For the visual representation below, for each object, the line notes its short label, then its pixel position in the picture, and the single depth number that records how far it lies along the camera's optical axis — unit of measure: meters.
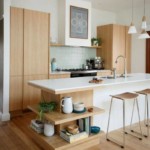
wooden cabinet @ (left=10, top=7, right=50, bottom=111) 3.99
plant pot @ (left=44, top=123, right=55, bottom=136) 2.55
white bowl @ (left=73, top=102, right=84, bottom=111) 2.55
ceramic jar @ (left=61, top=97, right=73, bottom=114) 2.47
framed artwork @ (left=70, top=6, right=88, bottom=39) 5.05
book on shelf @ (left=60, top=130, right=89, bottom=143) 2.46
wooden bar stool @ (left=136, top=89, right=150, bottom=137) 3.33
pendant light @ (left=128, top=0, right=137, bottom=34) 3.41
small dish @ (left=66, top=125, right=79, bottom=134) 2.52
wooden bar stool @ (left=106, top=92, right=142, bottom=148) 2.85
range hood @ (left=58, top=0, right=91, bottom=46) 4.97
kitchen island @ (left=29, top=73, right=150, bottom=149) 2.43
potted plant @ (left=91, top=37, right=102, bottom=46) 5.79
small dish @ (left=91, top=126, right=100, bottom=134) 2.76
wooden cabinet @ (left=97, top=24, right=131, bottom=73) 5.70
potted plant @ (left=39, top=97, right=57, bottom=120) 2.50
